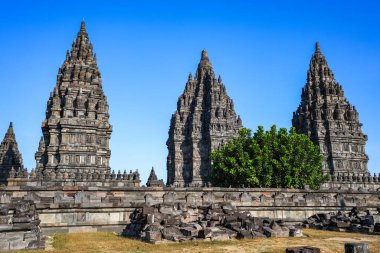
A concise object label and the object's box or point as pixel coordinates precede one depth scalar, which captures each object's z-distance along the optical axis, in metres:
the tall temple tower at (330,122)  60.91
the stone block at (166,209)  16.80
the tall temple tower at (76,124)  43.59
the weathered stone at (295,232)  14.97
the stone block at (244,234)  13.74
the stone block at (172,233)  13.00
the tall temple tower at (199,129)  66.38
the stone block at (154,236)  12.82
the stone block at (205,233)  13.37
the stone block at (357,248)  8.66
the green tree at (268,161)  38.50
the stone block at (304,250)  8.93
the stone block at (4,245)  11.12
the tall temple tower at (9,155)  51.60
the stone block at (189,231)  13.30
